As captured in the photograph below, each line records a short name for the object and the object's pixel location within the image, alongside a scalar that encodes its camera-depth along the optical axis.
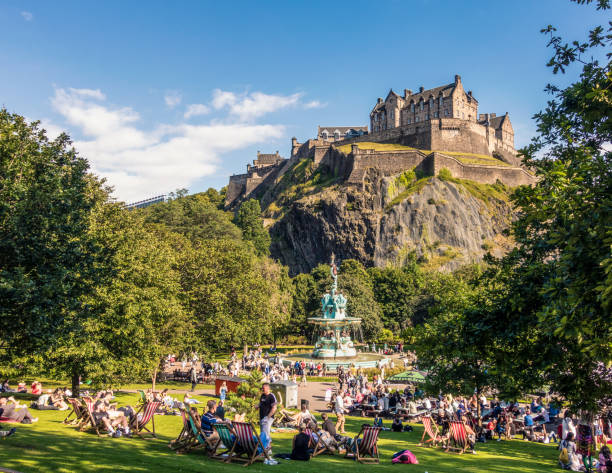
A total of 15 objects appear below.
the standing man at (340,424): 13.54
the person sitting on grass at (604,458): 10.89
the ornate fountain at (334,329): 38.78
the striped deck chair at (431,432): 13.22
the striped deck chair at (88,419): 11.70
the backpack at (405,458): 10.55
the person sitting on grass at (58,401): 16.14
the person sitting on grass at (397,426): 16.44
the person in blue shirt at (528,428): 17.00
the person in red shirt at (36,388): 19.20
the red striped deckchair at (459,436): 12.58
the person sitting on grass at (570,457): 11.72
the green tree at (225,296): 30.83
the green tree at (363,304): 56.62
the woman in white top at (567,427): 14.87
